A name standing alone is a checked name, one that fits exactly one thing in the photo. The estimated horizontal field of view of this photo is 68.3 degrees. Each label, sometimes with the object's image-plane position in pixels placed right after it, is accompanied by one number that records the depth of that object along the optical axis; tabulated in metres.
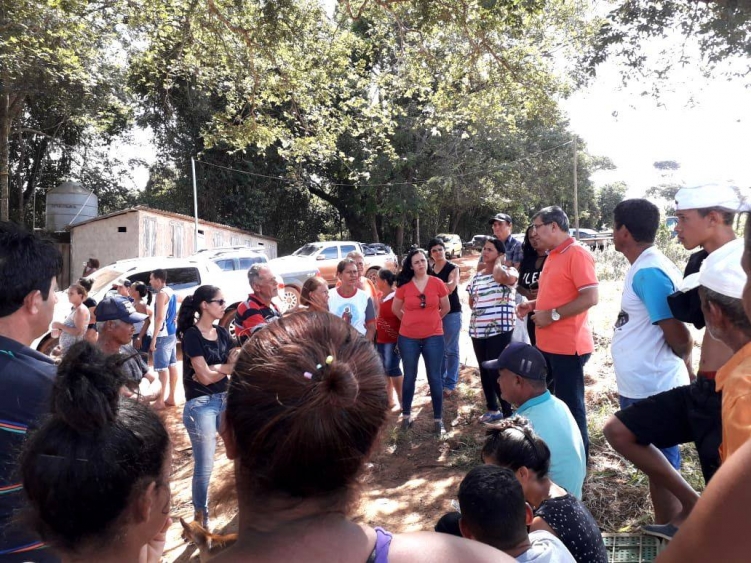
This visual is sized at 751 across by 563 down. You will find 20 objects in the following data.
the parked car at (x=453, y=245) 29.20
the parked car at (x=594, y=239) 28.62
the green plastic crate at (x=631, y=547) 3.00
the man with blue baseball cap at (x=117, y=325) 4.01
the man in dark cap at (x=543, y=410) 2.83
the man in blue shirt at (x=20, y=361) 1.74
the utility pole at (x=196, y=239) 22.22
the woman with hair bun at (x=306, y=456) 1.09
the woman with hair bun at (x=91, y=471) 1.33
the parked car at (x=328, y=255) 18.53
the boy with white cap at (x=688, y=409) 2.68
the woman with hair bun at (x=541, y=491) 2.26
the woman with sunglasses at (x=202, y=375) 3.80
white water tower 24.17
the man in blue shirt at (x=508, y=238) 6.08
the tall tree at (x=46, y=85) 8.78
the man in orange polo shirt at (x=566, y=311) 4.04
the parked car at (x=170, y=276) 9.88
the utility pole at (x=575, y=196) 27.03
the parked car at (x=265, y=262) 13.31
